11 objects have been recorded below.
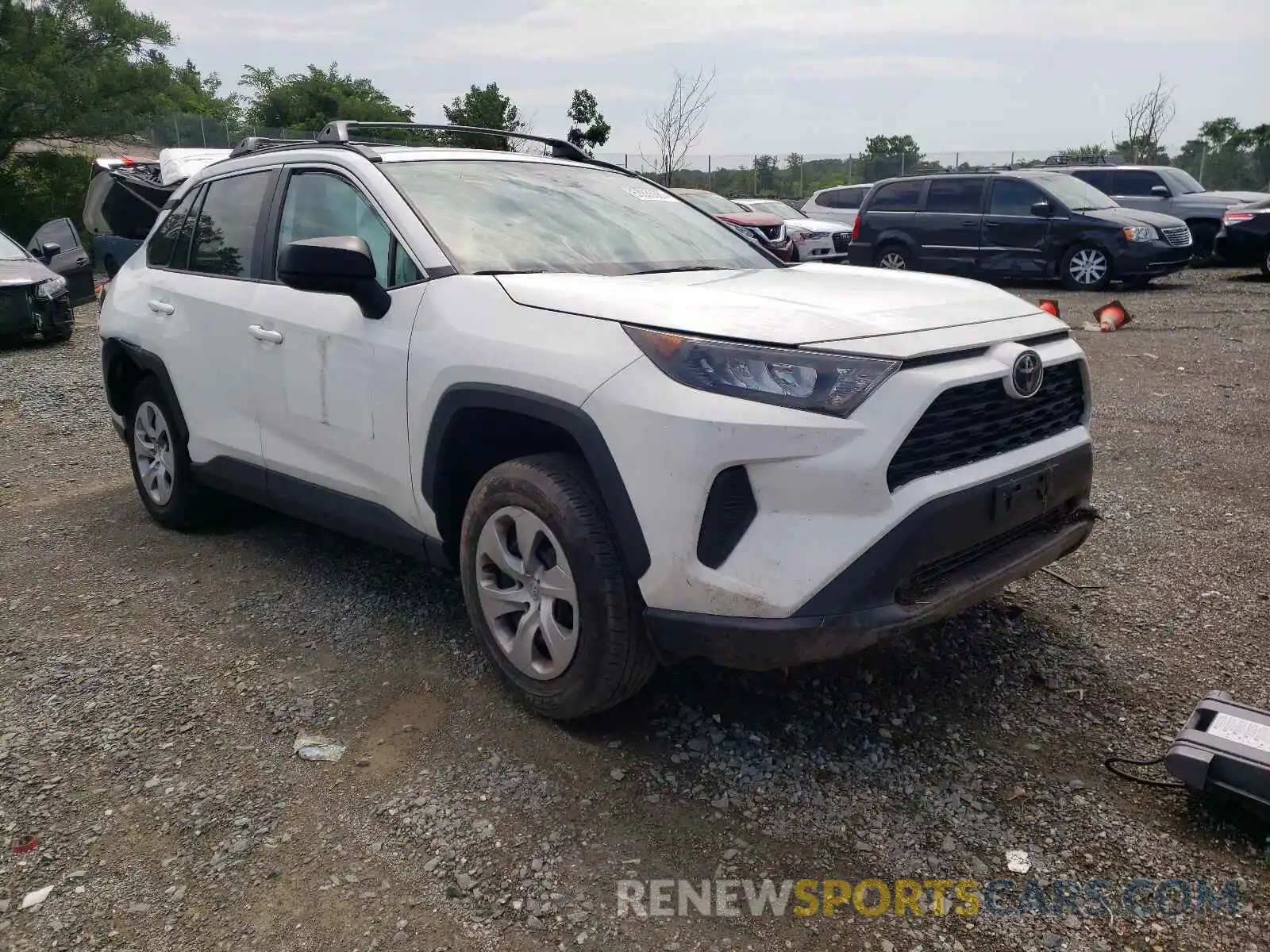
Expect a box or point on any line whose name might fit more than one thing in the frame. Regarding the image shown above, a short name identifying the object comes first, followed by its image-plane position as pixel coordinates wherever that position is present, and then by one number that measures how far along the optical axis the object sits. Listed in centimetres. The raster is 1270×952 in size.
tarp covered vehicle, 1113
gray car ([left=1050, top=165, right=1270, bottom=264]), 1642
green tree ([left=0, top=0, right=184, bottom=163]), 2003
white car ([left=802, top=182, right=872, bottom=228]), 2078
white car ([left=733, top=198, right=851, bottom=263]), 1712
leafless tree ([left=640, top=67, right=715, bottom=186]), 2938
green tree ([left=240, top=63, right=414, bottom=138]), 4194
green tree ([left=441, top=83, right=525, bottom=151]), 3090
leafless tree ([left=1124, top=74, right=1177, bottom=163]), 3266
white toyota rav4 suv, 238
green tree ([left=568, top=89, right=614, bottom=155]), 2775
